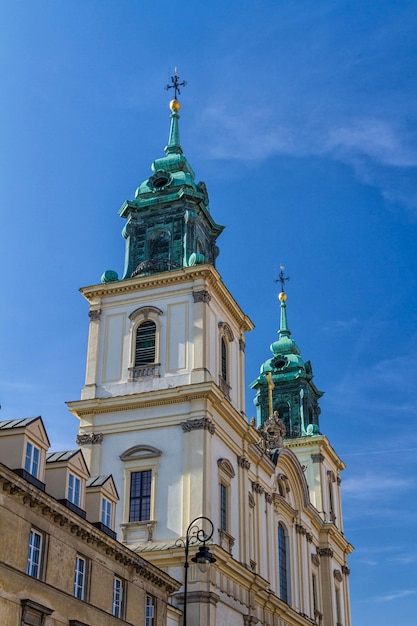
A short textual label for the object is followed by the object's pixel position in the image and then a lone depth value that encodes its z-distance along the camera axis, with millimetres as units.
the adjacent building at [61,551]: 20391
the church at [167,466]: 23531
